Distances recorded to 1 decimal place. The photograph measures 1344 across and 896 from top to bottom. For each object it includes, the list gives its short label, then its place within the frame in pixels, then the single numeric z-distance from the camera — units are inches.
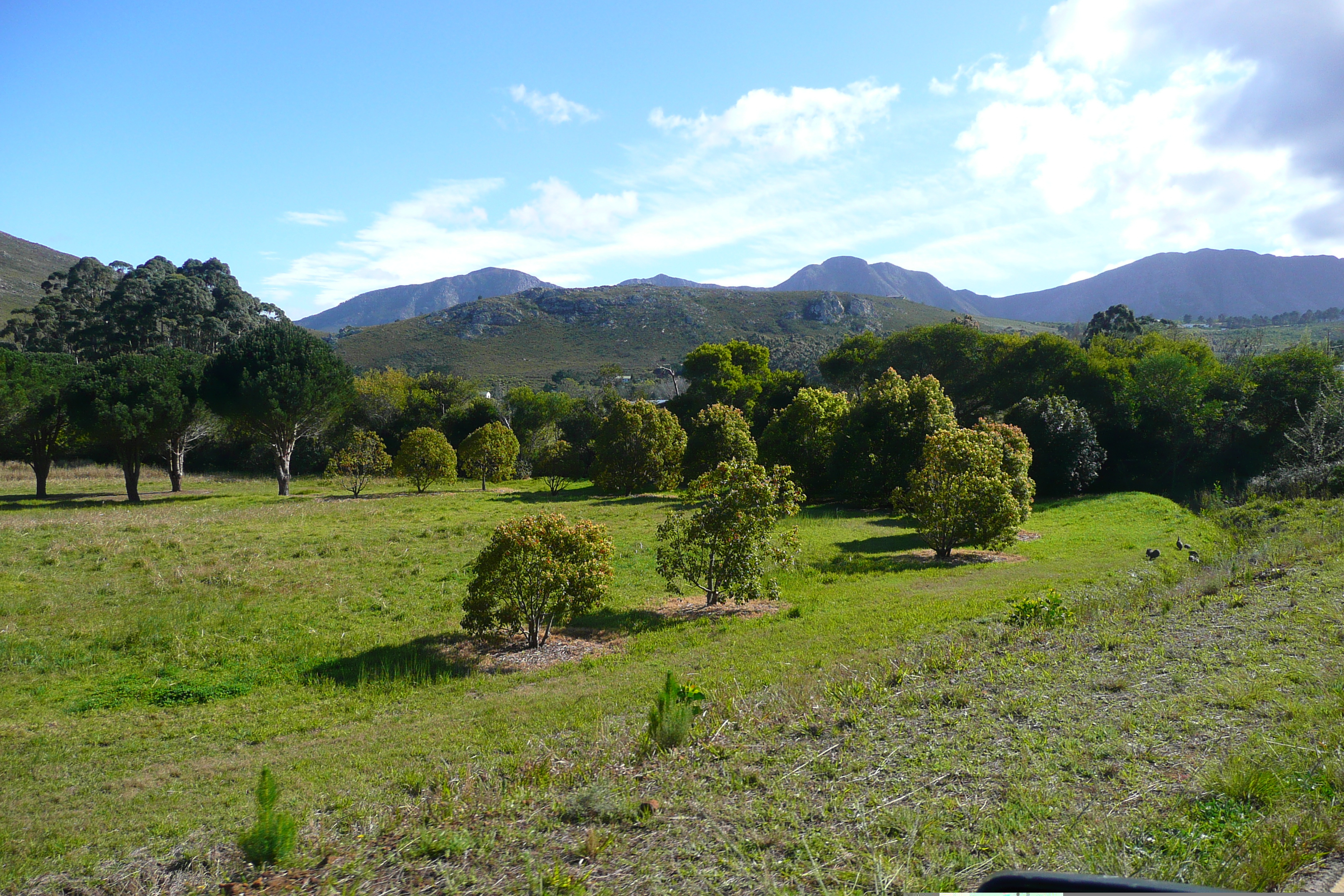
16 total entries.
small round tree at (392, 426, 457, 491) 1425.9
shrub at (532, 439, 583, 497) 1513.3
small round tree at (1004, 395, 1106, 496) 1160.2
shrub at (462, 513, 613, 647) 434.0
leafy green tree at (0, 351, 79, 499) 1188.5
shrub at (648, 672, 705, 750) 213.3
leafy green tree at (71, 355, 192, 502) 1205.7
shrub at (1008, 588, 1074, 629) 337.4
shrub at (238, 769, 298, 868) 156.3
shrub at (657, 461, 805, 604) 527.8
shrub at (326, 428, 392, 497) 1411.2
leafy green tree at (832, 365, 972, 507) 1093.1
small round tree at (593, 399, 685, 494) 1390.3
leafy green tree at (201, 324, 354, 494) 1402.6
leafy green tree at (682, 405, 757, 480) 1253.1
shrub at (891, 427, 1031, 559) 668.7
